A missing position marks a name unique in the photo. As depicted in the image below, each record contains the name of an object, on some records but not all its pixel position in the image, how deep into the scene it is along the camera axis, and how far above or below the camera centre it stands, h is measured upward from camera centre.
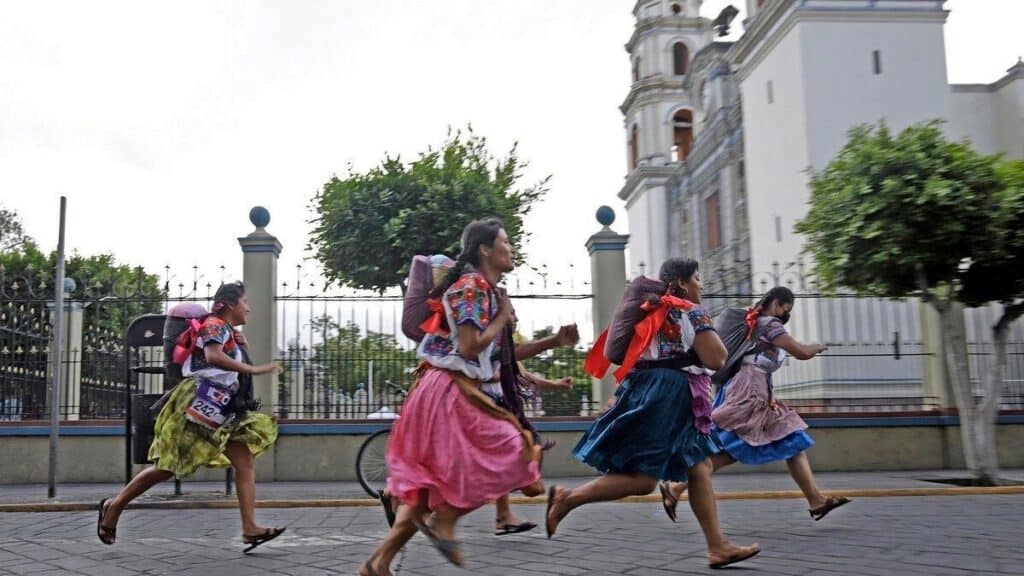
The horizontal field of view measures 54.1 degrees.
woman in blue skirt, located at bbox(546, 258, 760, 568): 4.89 -0.24
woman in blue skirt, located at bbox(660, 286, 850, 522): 6.54 -0.26
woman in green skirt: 5.73 -0.19
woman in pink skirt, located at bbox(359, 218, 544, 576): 4.15 -0.23
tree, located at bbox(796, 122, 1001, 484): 10.07 +1.53
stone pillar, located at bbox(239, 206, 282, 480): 11.86 +1.04
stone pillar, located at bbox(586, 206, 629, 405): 12.32 +1.29
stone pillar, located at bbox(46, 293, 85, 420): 12.39 +0.37
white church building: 26.69 +7.85
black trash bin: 8.63 -0.32
